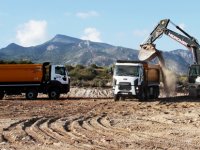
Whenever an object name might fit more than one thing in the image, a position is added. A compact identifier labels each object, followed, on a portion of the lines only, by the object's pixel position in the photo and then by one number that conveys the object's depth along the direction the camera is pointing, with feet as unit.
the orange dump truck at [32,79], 124.77
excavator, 133.49
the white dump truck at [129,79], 114.42
